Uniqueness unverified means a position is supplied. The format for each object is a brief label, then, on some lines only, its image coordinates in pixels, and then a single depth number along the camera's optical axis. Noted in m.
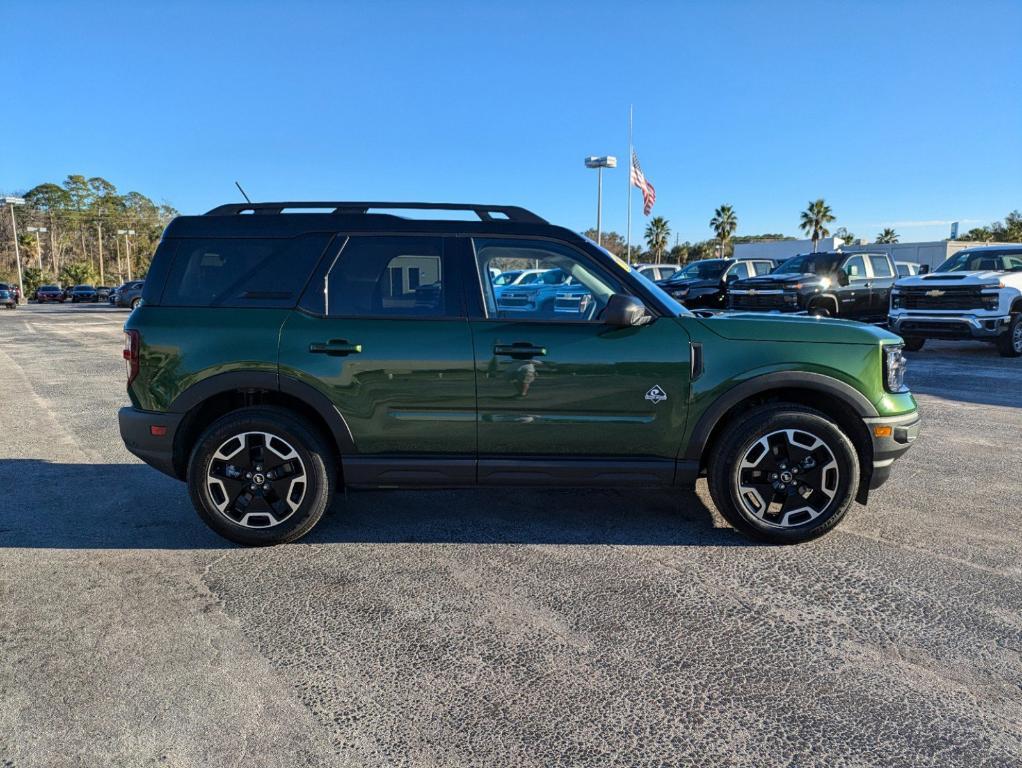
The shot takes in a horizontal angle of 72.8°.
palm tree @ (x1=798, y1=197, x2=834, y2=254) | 68.56
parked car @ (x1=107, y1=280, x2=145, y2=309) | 39.84
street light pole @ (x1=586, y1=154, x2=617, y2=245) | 34.22
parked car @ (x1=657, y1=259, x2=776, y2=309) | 18.88
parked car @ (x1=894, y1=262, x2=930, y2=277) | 19.02
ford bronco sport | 3.84
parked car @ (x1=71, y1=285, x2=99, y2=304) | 54.56
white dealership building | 47.75
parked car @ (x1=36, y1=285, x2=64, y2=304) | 54.06
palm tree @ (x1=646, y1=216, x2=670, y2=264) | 86.88
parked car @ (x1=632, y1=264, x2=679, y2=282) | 24.65
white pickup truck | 12.26
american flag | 28.61
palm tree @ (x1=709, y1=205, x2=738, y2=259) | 74.19
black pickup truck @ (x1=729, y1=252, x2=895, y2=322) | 15.17
